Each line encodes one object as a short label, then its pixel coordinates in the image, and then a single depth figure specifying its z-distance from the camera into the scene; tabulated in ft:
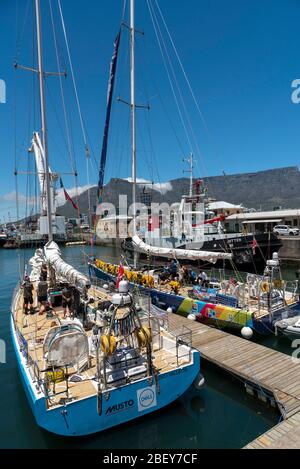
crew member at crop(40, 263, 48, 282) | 48.52
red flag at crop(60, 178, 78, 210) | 57.62
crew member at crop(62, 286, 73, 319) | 38.24
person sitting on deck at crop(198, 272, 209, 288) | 55.44
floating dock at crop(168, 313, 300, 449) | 21.47
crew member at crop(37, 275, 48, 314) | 41.21
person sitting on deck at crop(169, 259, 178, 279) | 62.64
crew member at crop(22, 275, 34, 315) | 38.70
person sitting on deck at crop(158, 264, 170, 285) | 60.23
